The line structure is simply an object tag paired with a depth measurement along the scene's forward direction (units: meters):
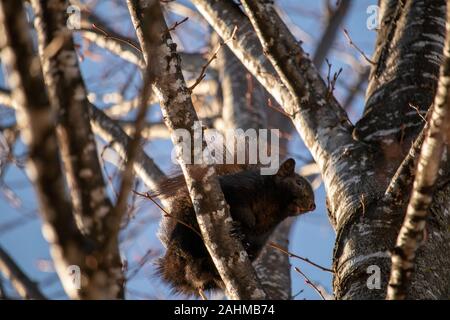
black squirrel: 6.82
